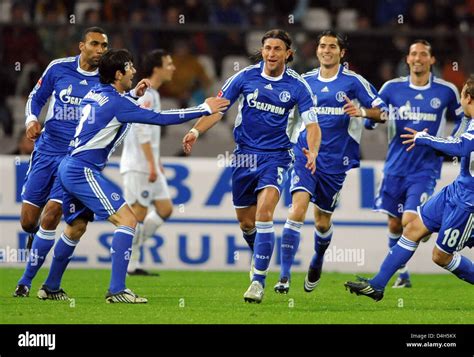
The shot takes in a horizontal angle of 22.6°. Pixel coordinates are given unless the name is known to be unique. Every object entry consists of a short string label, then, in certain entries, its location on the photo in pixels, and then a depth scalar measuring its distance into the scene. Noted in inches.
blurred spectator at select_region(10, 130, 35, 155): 585.3
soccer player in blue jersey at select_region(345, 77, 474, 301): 392.5
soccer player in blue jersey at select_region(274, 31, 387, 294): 457.4
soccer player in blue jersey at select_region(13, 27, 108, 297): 443.5
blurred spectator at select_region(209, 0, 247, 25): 690.8
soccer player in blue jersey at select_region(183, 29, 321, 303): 422.9
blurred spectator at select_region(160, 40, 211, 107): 653.3
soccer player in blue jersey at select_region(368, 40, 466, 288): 488.7
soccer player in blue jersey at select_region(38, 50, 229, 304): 393.4
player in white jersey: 550.0
